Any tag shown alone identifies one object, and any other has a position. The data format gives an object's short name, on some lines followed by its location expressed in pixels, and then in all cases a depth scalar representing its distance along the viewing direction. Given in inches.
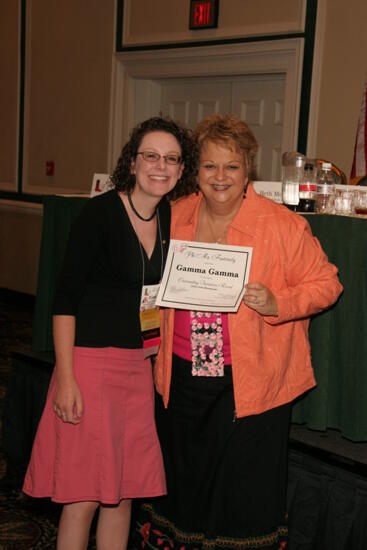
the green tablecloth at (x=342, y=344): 99.3
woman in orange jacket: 84.2
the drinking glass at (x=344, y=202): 104.2
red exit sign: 228.4
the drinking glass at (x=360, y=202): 102.1
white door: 232.8
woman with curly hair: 83.4
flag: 159.6
